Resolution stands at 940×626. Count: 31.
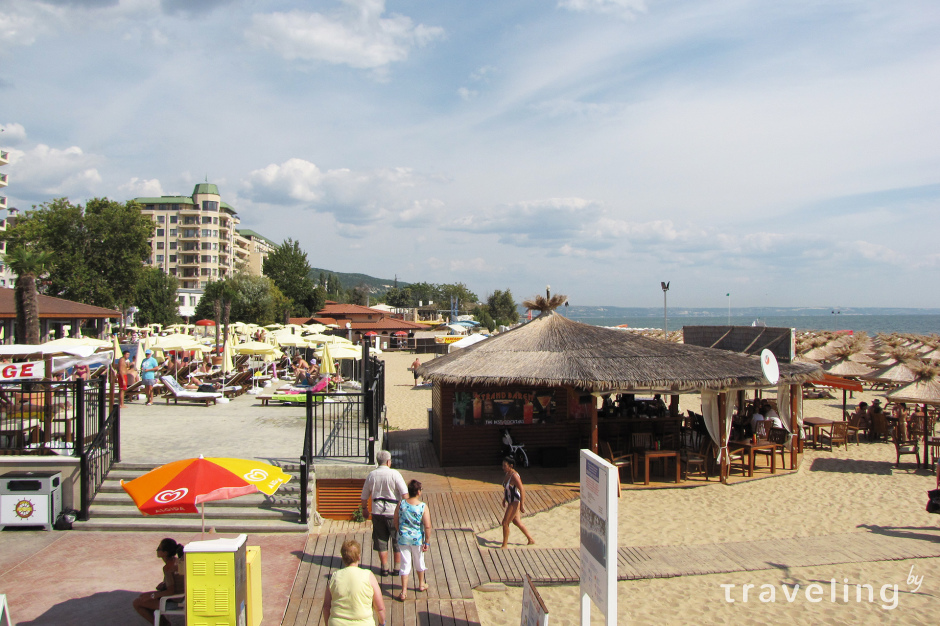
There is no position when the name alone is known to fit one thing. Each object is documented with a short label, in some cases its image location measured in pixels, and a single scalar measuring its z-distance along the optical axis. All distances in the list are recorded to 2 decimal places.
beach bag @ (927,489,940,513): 8.70
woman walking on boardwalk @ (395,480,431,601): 6.57
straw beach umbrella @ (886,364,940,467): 12.75
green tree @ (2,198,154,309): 43.93
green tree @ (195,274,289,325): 59.06
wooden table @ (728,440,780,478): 12.38
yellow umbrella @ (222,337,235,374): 18.28
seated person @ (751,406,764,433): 13.93
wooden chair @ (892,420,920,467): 13.41
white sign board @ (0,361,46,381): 9.58
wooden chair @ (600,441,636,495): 11.58
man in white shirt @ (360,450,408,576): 6.95
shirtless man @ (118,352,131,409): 16.41
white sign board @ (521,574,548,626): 4.47
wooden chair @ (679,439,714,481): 12.20
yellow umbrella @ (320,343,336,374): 20.00
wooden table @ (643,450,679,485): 11.61
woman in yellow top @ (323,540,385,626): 4.76
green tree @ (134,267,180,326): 65.31
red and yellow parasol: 5.66
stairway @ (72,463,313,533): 8.26
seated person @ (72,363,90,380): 18.00
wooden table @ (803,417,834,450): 15.23
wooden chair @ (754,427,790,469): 13.10
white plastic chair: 5.53
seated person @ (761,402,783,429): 14.35
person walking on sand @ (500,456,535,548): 8.03
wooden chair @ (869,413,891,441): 16.22
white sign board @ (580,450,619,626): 4.68
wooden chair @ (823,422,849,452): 15.25
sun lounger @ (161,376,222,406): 16.02
